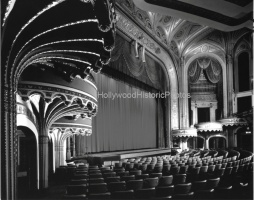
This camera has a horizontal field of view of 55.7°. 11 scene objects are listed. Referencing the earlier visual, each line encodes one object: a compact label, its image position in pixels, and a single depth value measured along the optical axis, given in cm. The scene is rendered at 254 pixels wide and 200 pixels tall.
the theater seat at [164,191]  331
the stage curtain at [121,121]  1150
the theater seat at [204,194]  358
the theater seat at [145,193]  314
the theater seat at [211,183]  374
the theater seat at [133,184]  353
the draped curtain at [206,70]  1756
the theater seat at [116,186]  338
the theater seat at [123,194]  308
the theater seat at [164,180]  376
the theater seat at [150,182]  361
